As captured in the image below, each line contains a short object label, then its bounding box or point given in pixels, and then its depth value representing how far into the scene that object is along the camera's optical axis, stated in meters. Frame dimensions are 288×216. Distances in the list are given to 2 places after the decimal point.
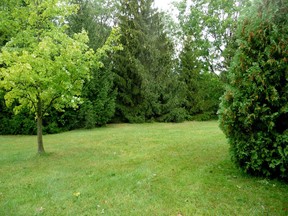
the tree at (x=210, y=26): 20.53
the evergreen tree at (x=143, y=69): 15.05
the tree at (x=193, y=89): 17.53
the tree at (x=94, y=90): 12.91
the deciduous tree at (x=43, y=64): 5.94
